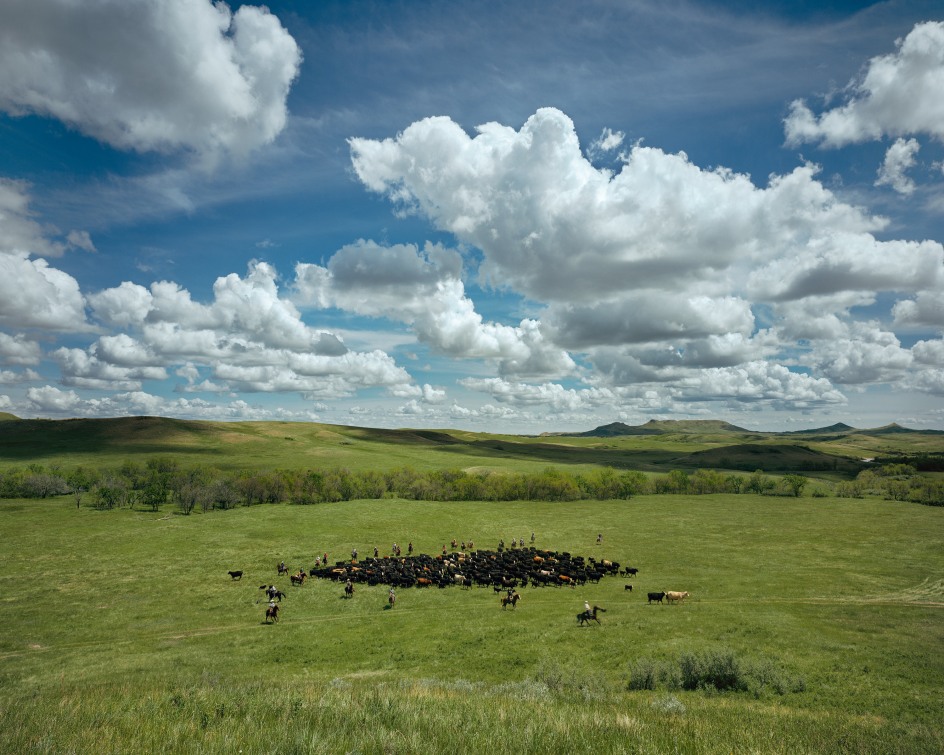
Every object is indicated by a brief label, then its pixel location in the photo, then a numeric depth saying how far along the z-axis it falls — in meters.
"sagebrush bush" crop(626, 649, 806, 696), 21.89
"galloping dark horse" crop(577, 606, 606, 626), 34.62
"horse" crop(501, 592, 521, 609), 39.94
